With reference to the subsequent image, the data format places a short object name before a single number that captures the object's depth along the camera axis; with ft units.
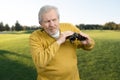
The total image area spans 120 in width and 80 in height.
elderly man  4.21
